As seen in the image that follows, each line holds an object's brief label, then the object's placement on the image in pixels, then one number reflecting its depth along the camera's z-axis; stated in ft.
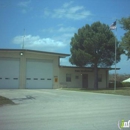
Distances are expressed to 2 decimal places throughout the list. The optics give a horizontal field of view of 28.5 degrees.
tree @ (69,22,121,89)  124.77
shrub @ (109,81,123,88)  157.99
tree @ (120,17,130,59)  105.70
